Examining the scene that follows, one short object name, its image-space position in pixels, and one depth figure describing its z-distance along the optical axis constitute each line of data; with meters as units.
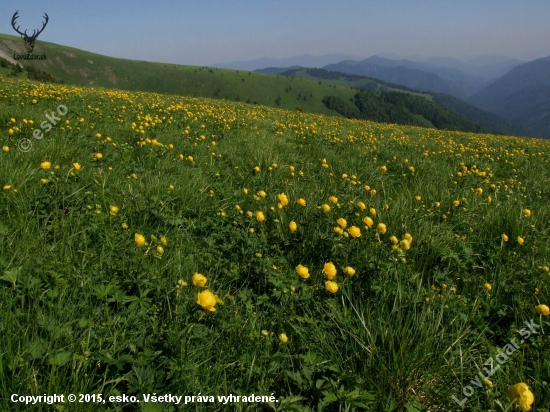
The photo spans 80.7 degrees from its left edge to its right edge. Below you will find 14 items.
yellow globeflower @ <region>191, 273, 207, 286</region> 1.90
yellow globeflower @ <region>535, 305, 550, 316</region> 2.15
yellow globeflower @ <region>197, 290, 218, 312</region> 1.72
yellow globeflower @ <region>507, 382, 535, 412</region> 1.45
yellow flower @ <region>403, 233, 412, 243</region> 2.79
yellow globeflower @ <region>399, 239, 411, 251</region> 2.61
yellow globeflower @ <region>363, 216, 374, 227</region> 2.88
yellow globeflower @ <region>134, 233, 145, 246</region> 2.25
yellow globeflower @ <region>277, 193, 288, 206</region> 3.30
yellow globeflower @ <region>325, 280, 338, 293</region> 2.20
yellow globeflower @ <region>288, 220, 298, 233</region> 2.92
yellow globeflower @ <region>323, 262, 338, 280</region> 2.31
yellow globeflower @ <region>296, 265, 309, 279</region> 2.29
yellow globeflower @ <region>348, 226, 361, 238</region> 2.72
